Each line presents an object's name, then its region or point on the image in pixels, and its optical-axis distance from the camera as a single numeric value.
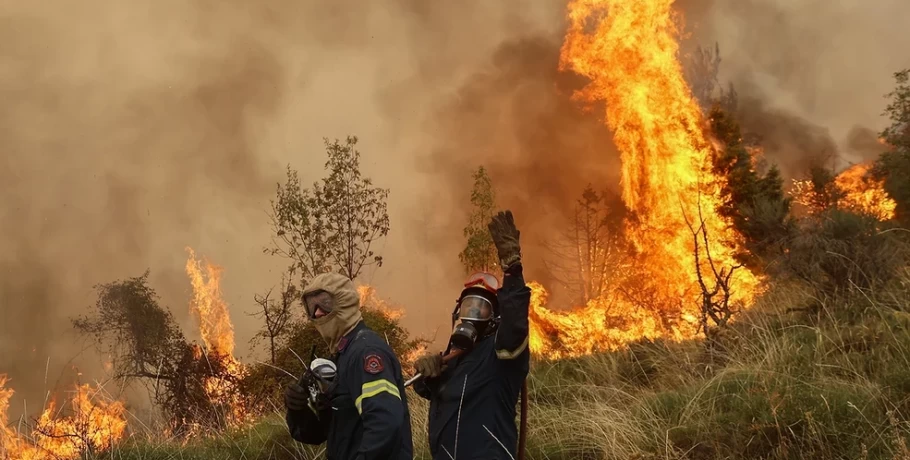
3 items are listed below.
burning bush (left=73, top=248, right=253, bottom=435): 20.96
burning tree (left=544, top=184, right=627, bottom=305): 32.75
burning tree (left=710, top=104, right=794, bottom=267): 21.42
